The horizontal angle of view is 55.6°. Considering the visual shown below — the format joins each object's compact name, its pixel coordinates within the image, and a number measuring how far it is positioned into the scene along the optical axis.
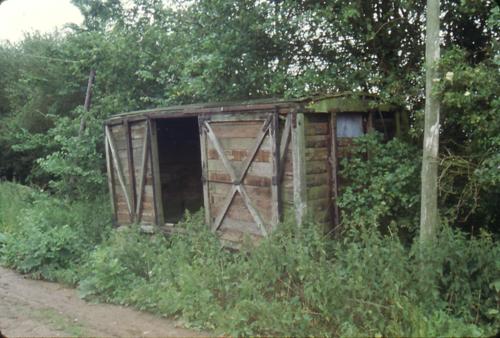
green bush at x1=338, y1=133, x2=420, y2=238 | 6.72
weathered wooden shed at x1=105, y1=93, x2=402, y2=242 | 6.98
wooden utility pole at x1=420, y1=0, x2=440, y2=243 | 5.83
